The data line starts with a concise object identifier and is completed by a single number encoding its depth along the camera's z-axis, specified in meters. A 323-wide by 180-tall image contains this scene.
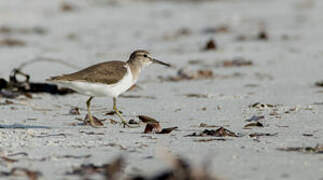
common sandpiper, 11.82
